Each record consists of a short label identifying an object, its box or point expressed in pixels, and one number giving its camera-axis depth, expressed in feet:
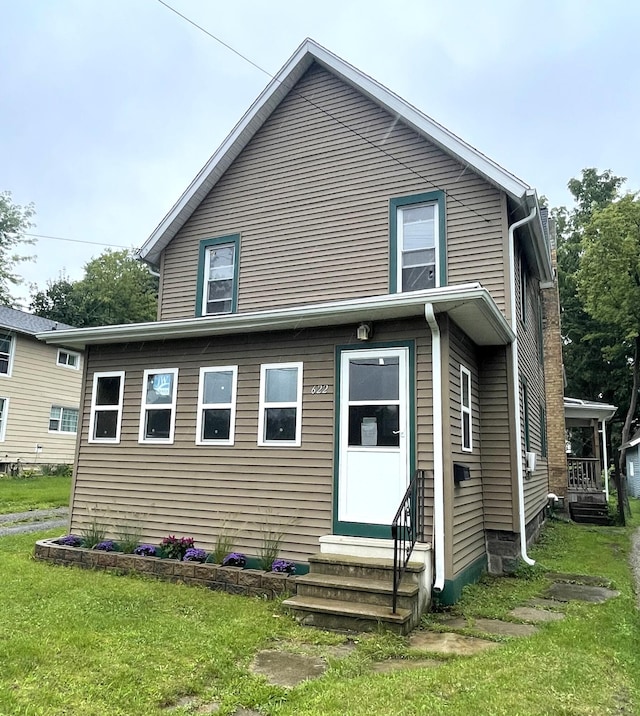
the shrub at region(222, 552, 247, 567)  23.39
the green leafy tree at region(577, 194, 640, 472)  59.26
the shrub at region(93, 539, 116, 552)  26.25
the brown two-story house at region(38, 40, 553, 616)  22.07
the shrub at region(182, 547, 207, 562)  24.09
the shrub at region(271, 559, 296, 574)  22.29
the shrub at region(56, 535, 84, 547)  27.04
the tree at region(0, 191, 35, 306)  98.84
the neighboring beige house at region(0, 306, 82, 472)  65.62
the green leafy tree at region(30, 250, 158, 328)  126.41
